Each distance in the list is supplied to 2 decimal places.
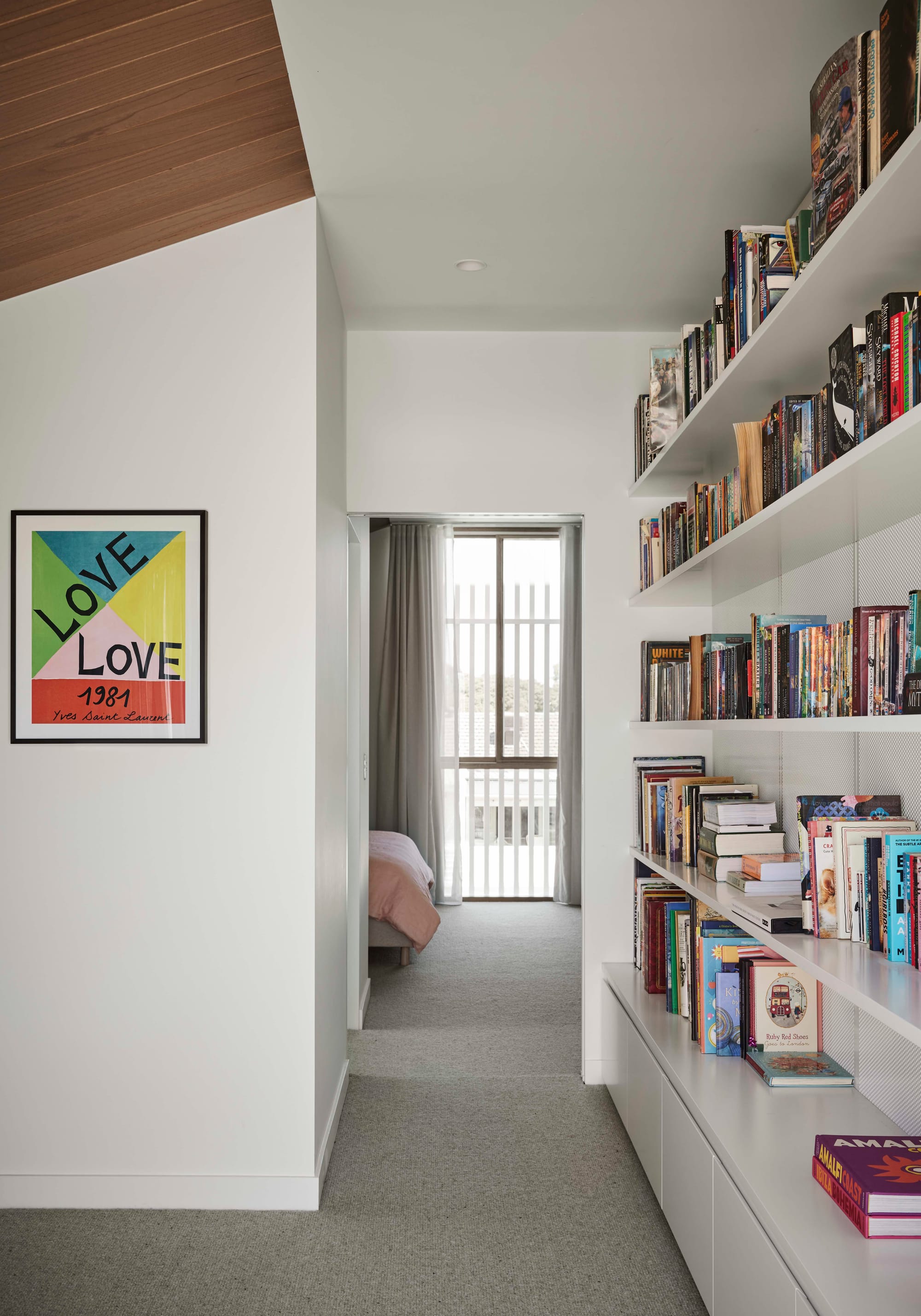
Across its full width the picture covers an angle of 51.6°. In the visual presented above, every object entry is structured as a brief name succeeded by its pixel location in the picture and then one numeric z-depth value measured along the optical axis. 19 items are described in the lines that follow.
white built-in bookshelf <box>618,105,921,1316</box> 1.47
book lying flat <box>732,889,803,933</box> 1.91
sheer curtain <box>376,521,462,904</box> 6.43
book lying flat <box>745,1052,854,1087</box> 2.17
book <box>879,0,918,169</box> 1.34
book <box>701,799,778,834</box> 2.58
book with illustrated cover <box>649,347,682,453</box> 3.02
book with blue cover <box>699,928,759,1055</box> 2.43
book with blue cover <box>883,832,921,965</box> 1.70
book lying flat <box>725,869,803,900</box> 2.26
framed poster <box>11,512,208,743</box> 2.54
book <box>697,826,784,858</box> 2.53
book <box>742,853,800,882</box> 2.29
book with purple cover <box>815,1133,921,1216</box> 1.58
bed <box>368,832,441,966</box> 4.64
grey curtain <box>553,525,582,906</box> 6.43
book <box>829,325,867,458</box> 1.56
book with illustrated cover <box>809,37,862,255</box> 1.51
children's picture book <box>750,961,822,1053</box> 2.36
